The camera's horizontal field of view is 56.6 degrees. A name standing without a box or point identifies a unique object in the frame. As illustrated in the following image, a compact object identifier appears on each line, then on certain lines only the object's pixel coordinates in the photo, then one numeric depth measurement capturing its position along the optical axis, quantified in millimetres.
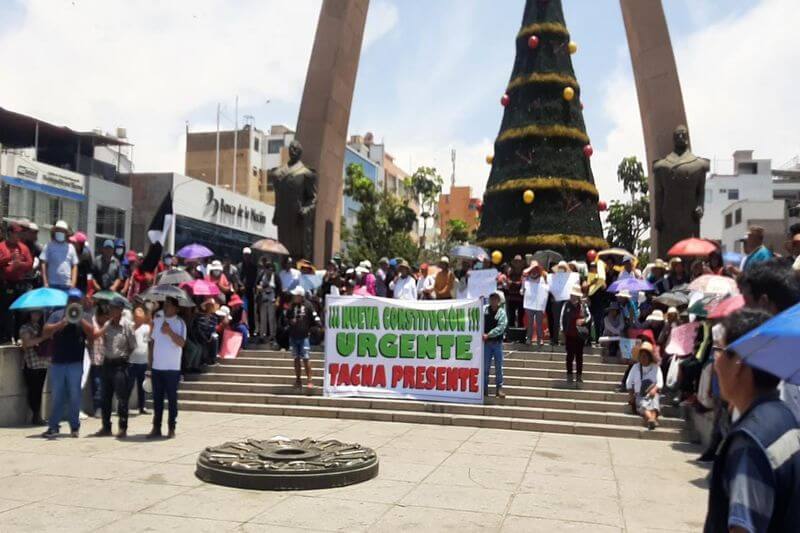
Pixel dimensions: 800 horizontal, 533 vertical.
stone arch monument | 18047
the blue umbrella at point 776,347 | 2219
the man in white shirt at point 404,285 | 14508
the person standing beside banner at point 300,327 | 11805
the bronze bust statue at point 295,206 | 18078
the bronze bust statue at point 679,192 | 16438
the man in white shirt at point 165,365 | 9227
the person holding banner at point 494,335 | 11367
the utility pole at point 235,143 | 64938
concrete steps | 10578
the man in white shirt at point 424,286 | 14430
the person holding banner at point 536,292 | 13578
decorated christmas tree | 19688
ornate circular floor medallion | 6504
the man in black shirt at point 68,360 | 9281
